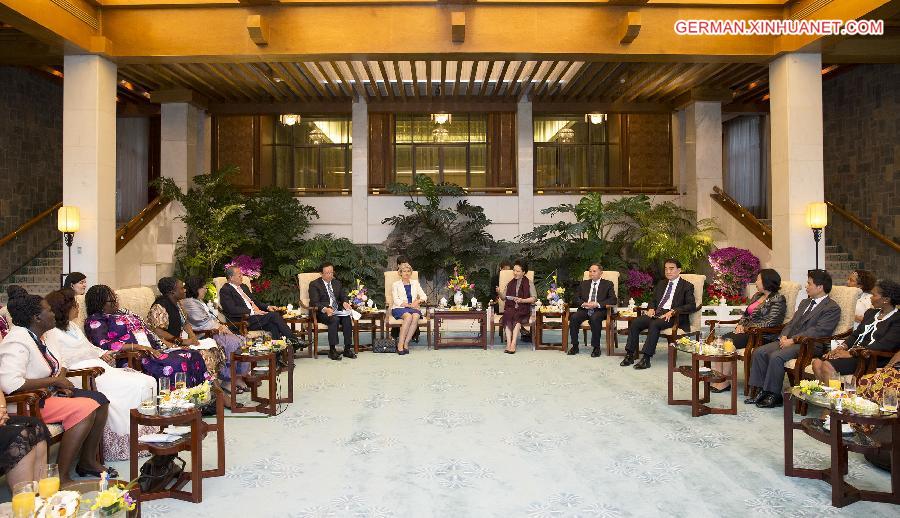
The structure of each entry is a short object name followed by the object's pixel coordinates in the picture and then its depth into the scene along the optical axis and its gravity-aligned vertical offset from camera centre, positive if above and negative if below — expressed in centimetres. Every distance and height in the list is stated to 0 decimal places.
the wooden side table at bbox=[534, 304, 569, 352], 998 -86
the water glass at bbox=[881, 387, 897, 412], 408 -78
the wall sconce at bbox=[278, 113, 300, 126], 1474 +326
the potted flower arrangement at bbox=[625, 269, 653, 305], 1289 -29
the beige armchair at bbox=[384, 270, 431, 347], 1034 -61
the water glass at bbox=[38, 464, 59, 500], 248 -77
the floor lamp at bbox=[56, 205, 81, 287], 920 +71
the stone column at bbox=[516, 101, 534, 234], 1439 +250
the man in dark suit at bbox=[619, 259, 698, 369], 853 -53
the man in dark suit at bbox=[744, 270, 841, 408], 630 -64
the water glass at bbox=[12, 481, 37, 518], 238 -79
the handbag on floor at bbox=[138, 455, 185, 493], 416 -123
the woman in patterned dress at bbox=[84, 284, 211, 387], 559 -52
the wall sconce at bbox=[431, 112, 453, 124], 1467 +327
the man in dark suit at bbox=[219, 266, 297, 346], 848 -47
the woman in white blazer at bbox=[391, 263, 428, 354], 994 -47
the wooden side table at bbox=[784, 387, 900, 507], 394 -105
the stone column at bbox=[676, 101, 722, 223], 1382 +234
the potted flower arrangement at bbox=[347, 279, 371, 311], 1027 -40
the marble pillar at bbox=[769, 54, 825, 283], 950 +160
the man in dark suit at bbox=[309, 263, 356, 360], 956 -43
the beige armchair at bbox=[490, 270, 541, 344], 1091 -18
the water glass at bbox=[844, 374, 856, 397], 421 -73
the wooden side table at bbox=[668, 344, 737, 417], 603 -97
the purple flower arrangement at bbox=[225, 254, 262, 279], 1247 +13
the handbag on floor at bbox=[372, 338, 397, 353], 997 -108
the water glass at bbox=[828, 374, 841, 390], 436 -73
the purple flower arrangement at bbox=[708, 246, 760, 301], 1205 -2
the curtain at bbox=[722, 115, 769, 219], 1694 +263
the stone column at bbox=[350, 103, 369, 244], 1427 +202
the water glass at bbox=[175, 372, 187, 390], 437 -69
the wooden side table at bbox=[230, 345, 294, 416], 615 -101
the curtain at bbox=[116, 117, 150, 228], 1602 +251
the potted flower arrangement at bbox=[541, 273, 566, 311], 1035 -42
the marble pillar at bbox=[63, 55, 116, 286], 938 +167
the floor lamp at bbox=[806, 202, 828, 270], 930 +69
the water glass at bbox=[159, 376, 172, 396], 440 -71
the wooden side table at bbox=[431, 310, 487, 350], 1021 -72
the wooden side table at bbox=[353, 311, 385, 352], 983 -79
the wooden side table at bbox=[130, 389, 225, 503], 402 -102
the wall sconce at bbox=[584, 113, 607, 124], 1490 +328
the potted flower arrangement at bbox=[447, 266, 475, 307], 1076 -21
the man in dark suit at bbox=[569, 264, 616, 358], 960 -47
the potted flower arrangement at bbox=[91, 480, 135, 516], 249 -84
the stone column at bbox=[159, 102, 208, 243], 1352 +256
